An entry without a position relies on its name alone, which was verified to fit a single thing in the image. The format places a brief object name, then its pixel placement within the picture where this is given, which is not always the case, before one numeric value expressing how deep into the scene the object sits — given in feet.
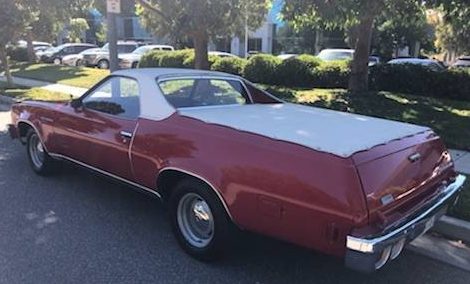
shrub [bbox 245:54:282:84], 53.52
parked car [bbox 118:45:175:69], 89.93
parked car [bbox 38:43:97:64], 112.06
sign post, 32.50
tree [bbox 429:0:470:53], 110.63
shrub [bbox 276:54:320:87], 50.98
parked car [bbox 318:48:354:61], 78.69
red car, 10.57
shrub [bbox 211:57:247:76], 57.36
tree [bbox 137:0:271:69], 38.63
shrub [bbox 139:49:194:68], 62.80
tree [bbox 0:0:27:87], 47.91
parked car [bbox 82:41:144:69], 103.65
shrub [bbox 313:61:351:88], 48.55
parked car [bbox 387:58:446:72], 44.77
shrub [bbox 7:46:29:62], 109.21
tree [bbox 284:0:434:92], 28.17
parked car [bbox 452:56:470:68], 88.02
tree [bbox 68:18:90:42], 143.74
